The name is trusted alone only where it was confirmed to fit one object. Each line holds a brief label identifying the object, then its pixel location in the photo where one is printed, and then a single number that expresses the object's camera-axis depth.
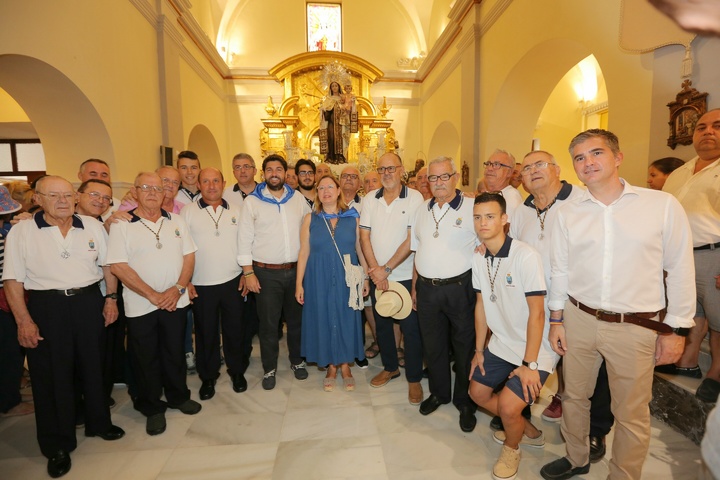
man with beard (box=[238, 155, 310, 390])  3.08
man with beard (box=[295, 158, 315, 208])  4.07
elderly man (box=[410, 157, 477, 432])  2.51
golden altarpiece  11.09
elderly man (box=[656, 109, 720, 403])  2.42
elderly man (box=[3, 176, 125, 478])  2.14
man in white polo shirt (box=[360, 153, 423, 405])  2.93
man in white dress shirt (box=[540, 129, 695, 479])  1.70
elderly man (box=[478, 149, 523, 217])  3.03
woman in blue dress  3.07
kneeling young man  1.96
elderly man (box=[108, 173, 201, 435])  2.47
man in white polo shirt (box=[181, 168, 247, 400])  2.98
